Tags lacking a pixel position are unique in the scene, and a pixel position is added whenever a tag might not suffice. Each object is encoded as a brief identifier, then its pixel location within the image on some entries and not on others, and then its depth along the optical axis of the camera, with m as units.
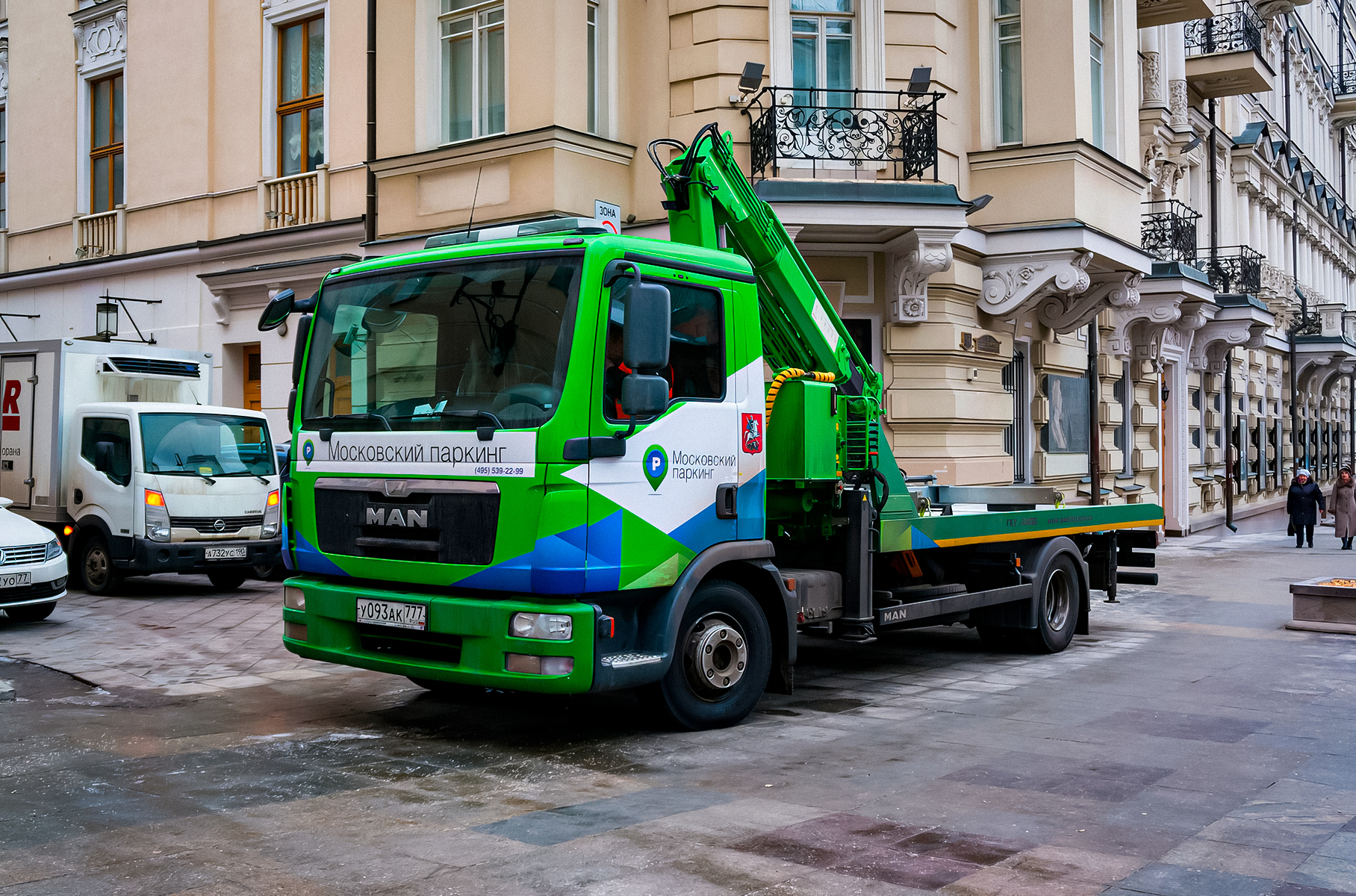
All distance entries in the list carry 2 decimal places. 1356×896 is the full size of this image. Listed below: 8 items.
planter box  11.55
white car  10.93
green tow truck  6.44
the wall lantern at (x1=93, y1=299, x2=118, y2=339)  19.52
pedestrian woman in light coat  22.47
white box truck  13.68
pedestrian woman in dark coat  22.73
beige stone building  14.35
